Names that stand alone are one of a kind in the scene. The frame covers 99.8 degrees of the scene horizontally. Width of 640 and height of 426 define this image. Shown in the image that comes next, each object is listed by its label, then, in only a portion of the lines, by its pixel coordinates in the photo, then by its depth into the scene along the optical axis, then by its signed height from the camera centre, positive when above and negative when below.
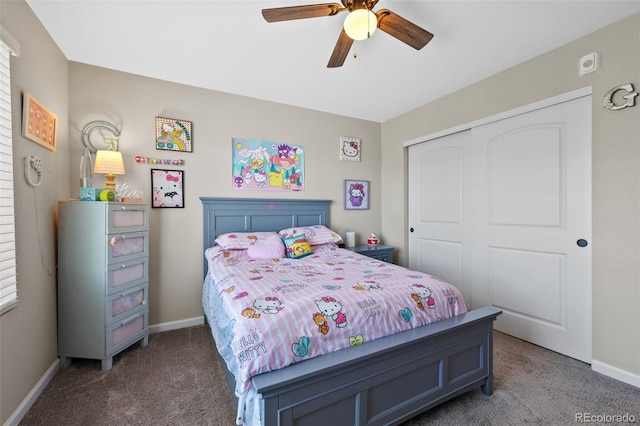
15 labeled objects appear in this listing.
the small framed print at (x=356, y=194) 3.68 +0.23
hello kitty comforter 1.16 -0.50
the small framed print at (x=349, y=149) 3.64 +0.85
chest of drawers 1.94 -0.49
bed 1.10 -0.79
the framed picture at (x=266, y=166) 3.00 +0.53
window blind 1.39 +0.07
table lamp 2.21 +0.39
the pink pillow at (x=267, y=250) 2.52 -0.36
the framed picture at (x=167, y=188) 2.61 +0.23
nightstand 3.29 -0.50
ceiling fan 1.48 +1.10
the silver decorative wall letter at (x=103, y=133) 2.37 +0.71
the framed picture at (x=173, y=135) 2.64 +0.77
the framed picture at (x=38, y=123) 1.61 +0.59
